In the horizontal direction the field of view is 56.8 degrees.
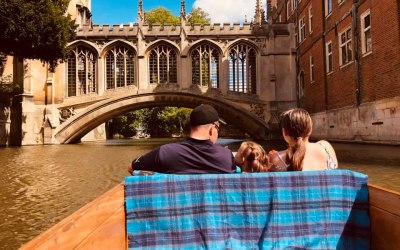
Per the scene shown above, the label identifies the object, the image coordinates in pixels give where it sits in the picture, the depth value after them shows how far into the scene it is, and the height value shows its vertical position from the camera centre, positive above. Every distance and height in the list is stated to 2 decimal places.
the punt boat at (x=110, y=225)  1.42 -0.41
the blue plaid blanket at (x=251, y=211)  2.07 -0.45
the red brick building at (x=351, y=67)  11.45 +2.51
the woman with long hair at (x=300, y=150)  2.53 -0.13
